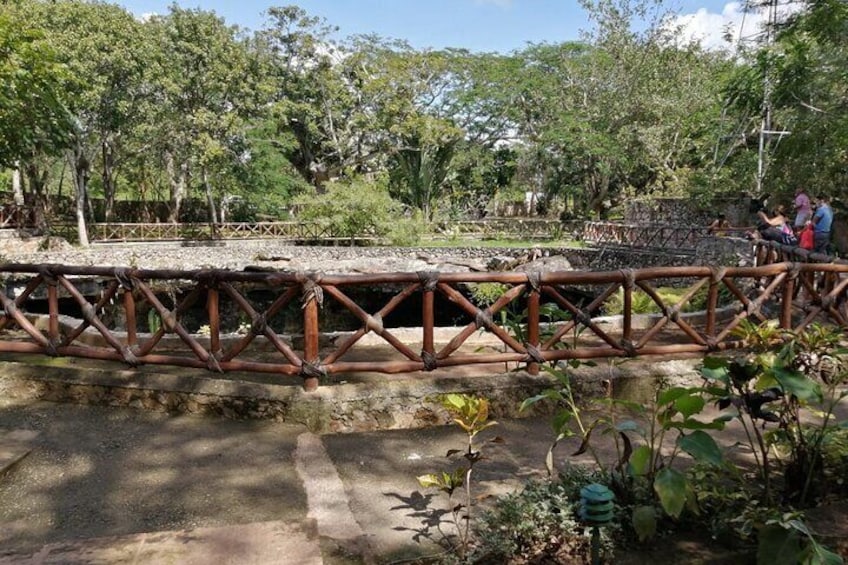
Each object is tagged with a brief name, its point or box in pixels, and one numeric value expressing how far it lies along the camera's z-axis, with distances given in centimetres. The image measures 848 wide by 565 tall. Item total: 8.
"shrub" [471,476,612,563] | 245
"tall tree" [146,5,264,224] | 2403
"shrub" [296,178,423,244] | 2475
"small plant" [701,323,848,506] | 265
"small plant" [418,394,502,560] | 253
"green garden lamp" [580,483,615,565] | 222
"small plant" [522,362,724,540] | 232
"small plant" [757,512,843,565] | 209
